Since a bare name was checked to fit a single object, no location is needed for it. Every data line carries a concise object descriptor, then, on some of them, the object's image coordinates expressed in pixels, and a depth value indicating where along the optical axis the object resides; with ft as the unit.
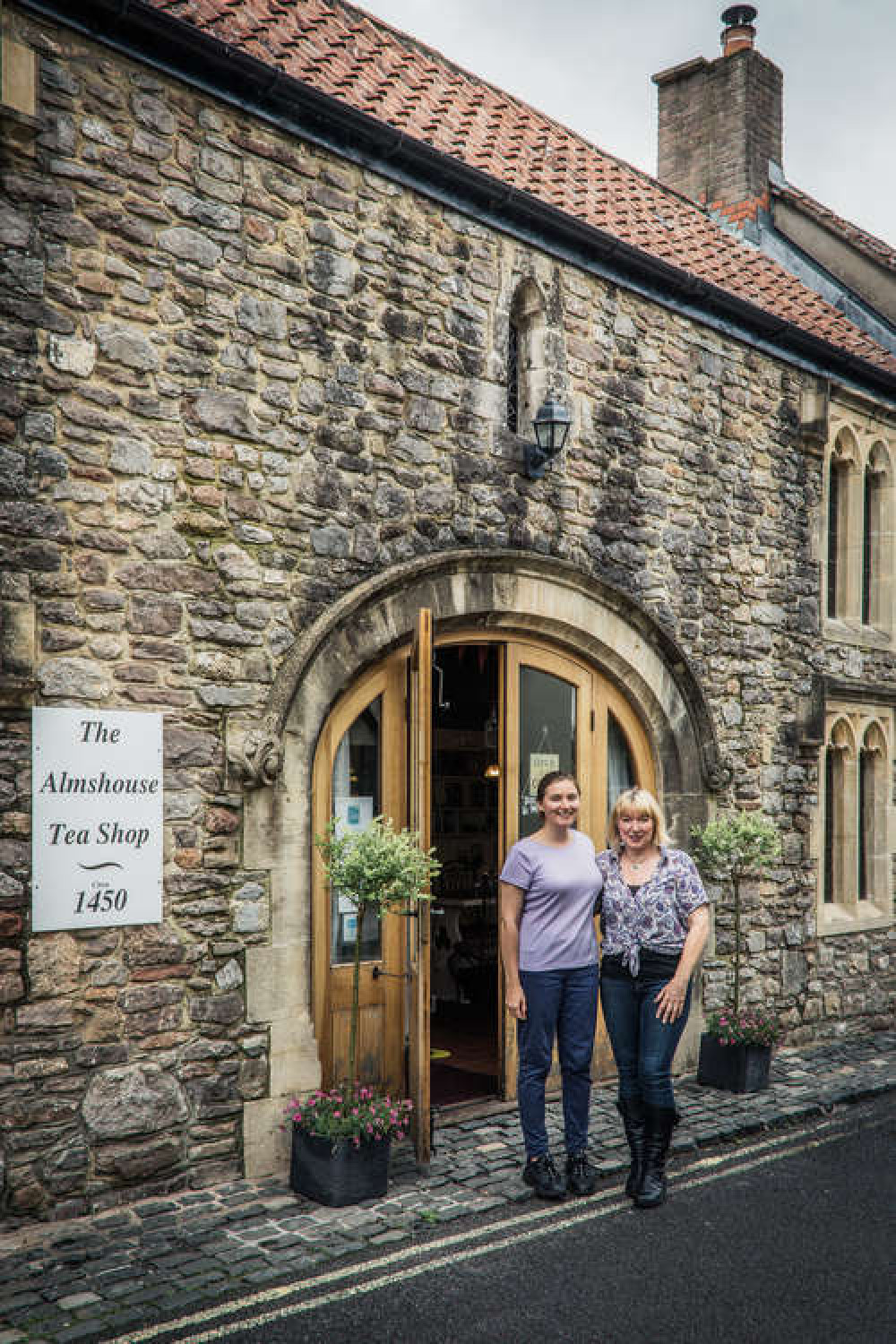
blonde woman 17.75
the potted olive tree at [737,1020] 25.03
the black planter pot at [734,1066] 24.94
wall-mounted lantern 23.56
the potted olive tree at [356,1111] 17.72
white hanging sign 17.21
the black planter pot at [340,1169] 17.65
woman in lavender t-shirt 18.33
